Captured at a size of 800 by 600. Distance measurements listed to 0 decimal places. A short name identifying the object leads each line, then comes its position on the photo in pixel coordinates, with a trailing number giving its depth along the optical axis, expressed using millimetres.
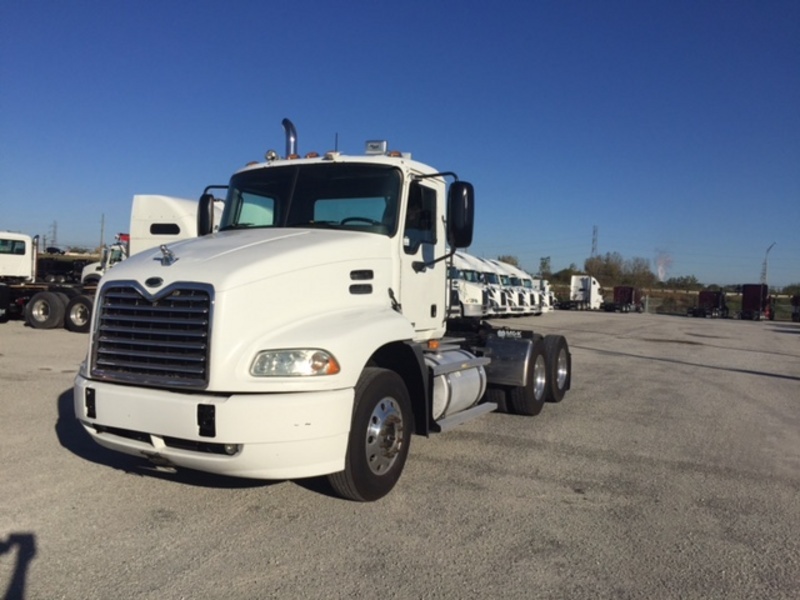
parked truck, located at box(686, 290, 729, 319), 53938
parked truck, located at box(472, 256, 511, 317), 29594
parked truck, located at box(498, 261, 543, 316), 35928
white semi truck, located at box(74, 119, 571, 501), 3936
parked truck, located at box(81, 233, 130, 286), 19766
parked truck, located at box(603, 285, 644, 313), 58188
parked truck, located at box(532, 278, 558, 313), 39638
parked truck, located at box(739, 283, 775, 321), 52250
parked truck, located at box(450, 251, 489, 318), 25359
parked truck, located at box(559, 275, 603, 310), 56438
